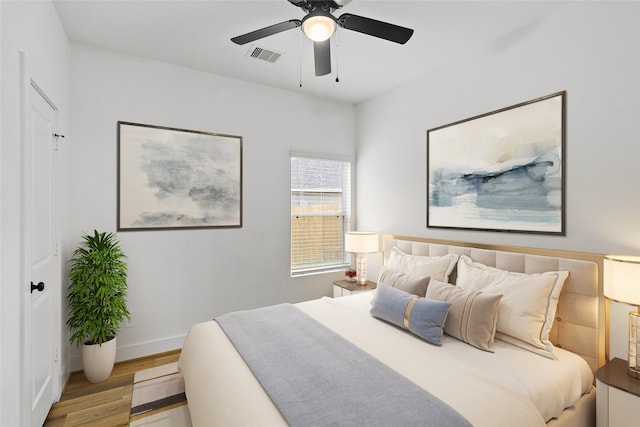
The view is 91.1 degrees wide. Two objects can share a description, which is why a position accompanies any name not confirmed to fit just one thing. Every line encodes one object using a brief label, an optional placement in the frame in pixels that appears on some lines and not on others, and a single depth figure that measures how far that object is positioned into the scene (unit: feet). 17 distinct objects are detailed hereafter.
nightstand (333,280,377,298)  11.71
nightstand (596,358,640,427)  5.09
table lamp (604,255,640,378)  5.39
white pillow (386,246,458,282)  8.86
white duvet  4.58
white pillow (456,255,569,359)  6.38
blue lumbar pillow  6.71
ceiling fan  6.01
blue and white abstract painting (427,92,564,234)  7.43
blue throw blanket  4.23
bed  4.62
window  12.89
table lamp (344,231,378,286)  11.88
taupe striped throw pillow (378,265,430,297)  8.09
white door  5.70
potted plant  8.25
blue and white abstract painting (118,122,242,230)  9.72
